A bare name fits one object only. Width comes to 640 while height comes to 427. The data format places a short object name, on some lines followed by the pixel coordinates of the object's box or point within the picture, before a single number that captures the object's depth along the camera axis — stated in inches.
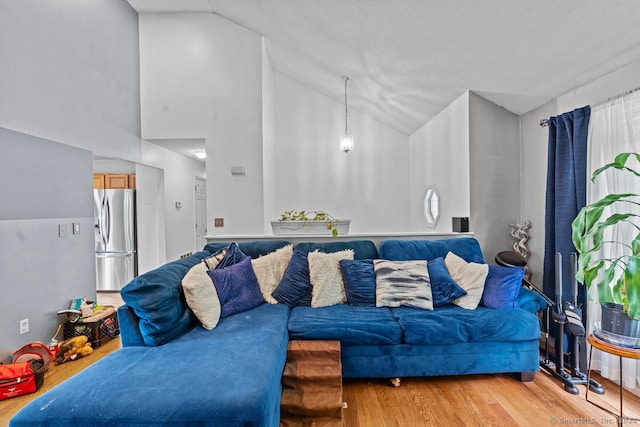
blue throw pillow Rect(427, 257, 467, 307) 102.7
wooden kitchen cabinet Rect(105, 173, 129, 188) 209.6
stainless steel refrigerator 195.9
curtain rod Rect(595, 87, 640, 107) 86.5
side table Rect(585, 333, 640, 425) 65.4
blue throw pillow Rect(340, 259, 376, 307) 105.0
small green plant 141.8
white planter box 140.8
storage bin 125.3
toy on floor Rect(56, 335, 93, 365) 117.2
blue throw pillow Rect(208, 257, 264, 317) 93.9
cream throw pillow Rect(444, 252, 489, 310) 101.4
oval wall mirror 173.0
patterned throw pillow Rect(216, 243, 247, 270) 102.2
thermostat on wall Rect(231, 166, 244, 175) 167.9
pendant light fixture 180.7
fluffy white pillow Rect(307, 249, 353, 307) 105.2
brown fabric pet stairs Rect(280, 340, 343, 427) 73.3
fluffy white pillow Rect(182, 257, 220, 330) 84.6
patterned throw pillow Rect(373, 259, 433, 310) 102.3
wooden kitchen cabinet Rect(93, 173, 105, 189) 211.0
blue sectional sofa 51.2
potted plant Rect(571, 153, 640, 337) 65.5
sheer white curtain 86.5
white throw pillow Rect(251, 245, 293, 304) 107.2
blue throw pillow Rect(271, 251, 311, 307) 105.4
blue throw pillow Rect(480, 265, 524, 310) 99.0
